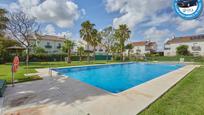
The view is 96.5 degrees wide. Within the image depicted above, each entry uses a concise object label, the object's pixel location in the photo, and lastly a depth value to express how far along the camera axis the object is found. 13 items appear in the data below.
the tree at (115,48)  24.38
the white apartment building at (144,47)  39.12
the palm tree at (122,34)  23.49
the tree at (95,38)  20.09
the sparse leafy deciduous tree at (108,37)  24.13
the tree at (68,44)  16.83
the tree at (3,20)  14.61
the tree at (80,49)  19.22
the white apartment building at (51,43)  30.24
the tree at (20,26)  14.69
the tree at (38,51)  18.94
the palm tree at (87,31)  19.34
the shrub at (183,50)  27.96
